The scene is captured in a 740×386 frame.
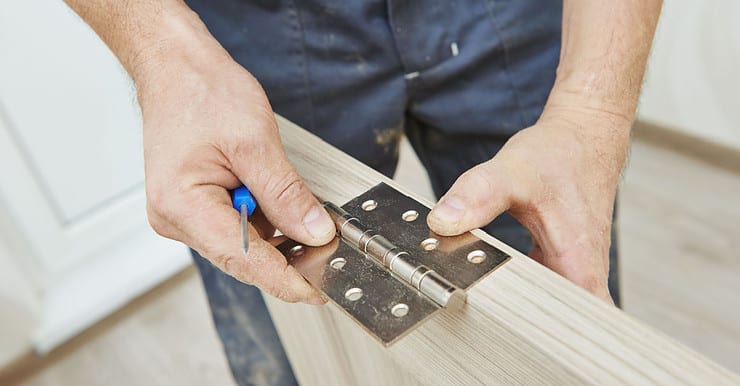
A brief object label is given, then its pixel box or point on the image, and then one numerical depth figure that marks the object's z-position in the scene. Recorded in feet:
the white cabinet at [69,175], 4.18
